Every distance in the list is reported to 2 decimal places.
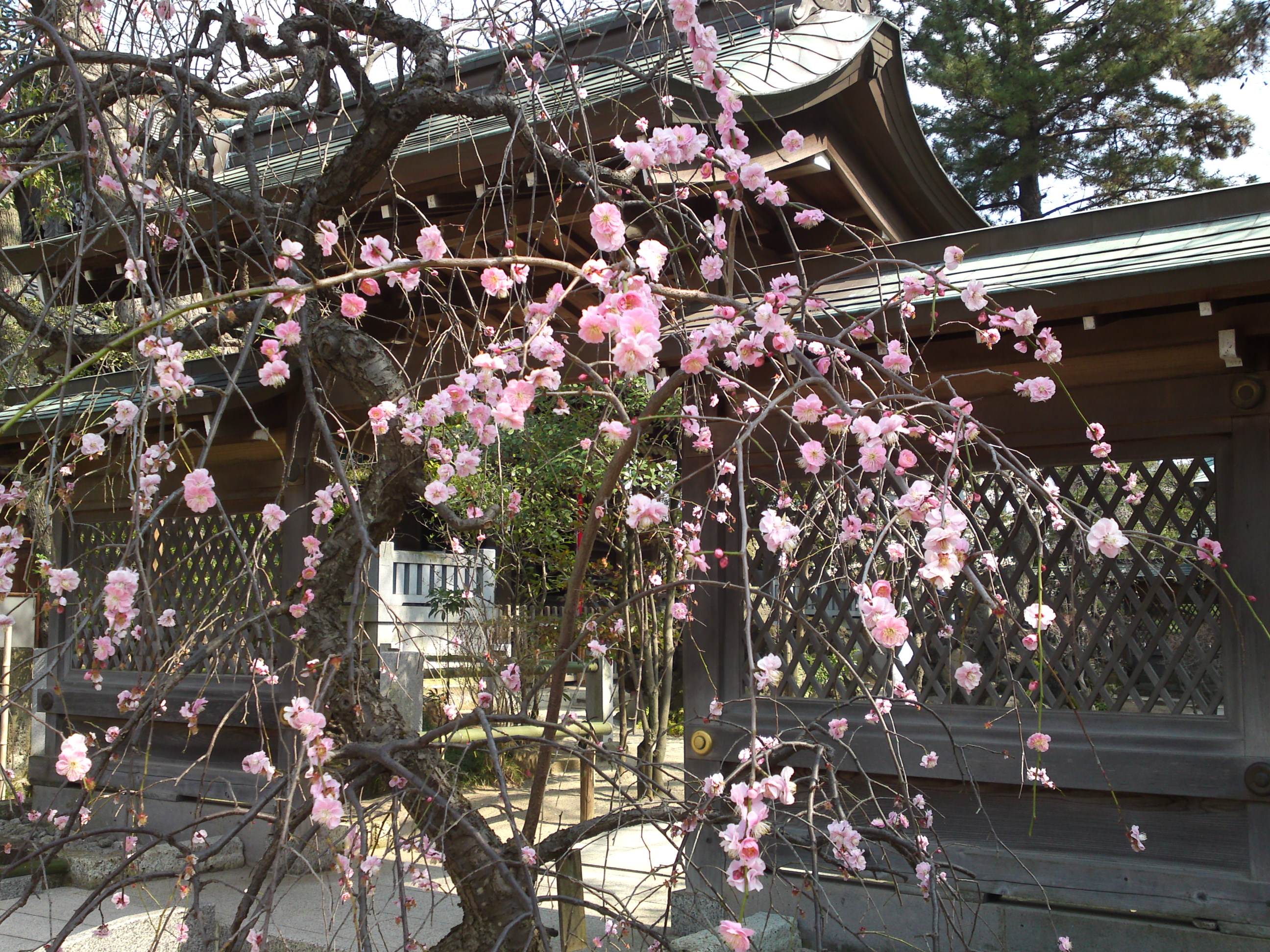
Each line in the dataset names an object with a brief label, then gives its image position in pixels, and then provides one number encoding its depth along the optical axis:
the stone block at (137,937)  3.29
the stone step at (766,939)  2.89
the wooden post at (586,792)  5.27
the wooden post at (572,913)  2.73
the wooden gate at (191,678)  5.01
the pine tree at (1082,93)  11.88
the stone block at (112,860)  4.70
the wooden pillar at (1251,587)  3.12
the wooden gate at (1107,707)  3.17
